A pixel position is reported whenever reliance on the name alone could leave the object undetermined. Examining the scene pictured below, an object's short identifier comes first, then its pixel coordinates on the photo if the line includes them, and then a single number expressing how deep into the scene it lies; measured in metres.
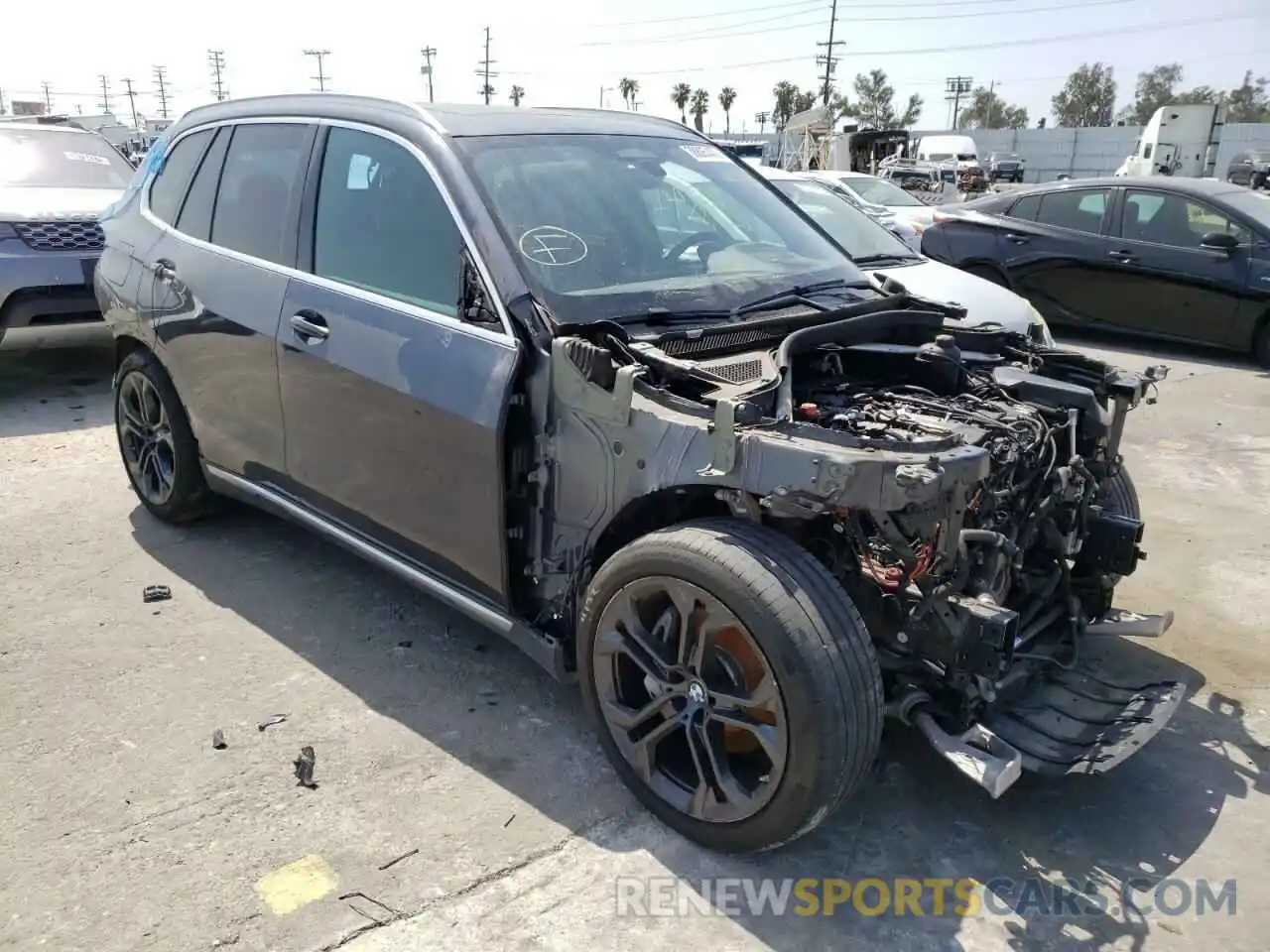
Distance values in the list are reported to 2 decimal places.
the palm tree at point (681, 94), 87.56
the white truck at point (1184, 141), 24.75
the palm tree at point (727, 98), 94.00
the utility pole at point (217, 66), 91.75
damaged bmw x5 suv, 2.58
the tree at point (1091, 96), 88.62
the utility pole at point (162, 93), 106.00
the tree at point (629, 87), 94.57
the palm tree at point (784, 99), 82.56
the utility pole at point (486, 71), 78.54
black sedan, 9.07
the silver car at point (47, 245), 7.01
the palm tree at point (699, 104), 89.61
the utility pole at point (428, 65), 66.06
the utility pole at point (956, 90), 95.00
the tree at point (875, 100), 85.06
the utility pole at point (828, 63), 69.81
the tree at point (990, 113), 100.06
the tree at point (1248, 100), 78.00
